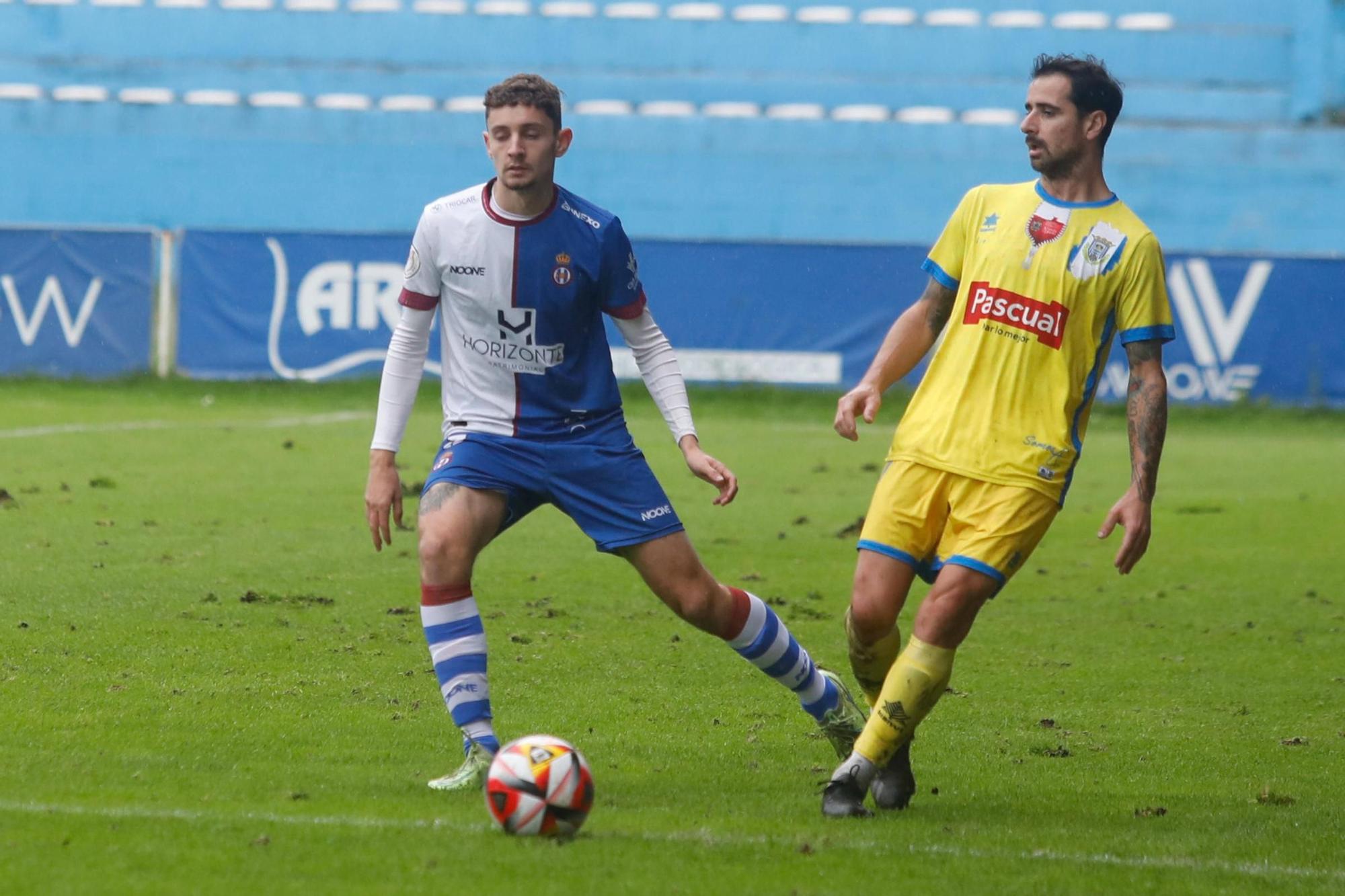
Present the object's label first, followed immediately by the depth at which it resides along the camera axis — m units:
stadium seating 65.06
